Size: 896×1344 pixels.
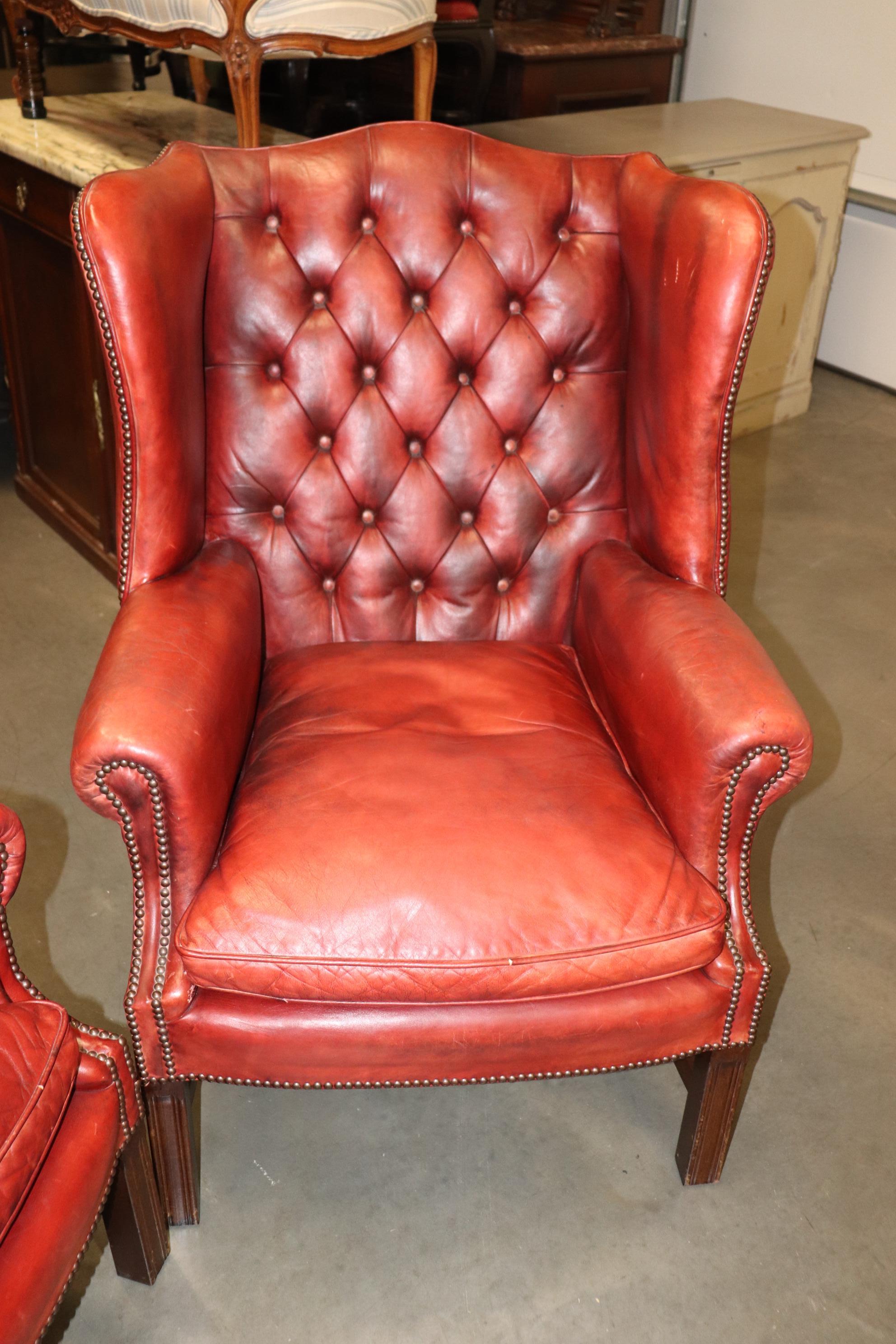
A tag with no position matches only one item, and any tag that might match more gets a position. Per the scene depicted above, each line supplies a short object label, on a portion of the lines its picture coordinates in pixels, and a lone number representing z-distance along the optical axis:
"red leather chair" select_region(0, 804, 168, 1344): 0.96
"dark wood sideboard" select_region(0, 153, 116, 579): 2.34
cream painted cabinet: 2.99
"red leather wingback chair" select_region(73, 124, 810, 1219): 1.19
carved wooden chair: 2.08
